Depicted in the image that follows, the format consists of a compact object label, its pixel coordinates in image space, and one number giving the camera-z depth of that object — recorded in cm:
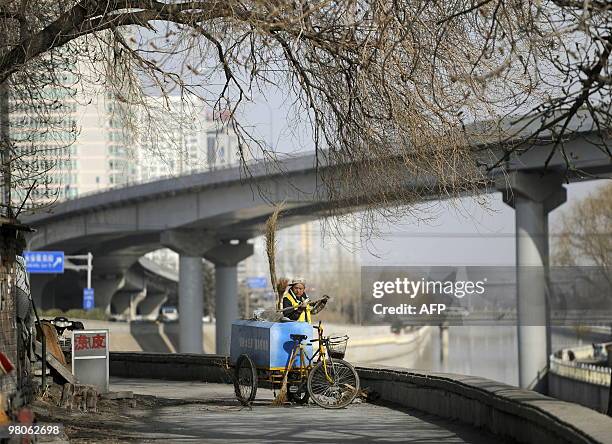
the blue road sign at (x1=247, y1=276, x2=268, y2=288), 14905
